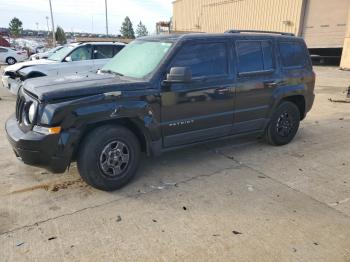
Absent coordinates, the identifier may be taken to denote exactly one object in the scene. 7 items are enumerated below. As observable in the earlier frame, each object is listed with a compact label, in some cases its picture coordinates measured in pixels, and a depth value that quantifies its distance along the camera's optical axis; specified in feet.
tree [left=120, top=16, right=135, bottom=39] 279.90
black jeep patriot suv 12.13
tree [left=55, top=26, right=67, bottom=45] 205.93
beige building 68.67
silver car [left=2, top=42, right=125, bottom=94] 29.73
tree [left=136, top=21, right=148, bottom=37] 341.39
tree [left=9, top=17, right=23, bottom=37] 253.85
